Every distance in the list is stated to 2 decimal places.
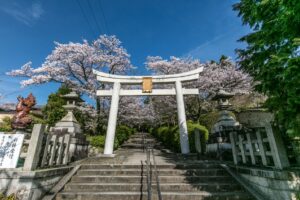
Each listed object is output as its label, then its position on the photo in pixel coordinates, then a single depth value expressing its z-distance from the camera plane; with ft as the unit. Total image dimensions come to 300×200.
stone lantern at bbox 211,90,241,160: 23.45
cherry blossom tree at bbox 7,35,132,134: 40.27
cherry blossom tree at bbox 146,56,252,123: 44.98
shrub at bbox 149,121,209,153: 31.78
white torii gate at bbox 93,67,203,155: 30.01
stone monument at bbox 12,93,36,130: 16.48
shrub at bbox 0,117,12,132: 49.60
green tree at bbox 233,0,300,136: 9.21
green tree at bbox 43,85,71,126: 46.29
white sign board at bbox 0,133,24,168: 13.65
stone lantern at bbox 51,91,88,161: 23.07
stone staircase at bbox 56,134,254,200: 13.84
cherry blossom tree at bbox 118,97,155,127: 43.80
